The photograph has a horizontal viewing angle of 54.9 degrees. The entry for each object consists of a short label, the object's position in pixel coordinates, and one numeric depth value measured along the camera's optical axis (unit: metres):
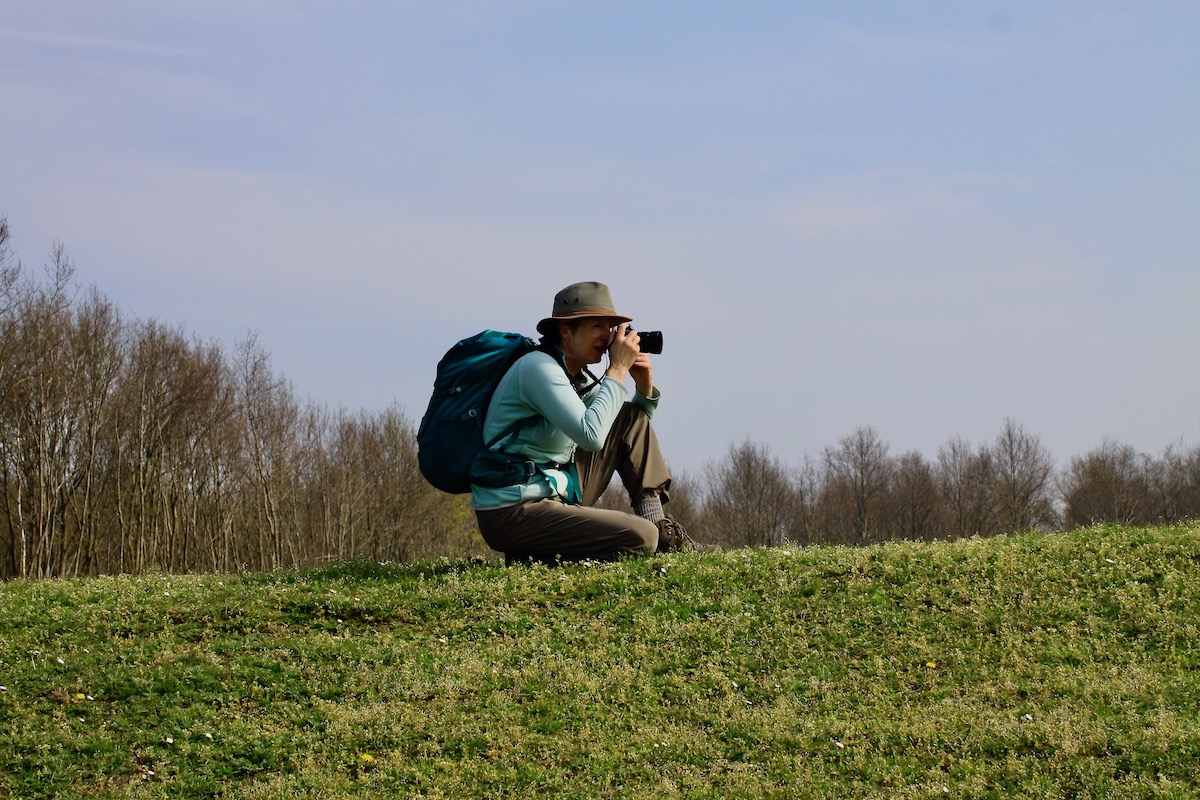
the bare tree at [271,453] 58.77
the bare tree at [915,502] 87.31
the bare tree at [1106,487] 75.12
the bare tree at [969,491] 85.06
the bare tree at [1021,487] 80.12
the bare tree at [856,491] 87.75
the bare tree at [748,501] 88.06
